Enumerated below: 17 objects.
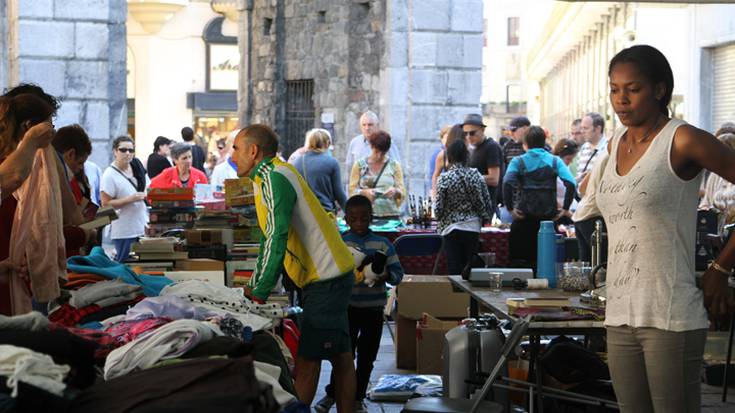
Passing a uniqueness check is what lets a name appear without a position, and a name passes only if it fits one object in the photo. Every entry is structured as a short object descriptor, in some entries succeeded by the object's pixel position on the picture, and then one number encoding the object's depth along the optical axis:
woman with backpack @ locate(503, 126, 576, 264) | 19.08
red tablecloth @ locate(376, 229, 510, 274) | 19.76
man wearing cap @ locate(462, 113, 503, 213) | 21.52
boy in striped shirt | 12.70
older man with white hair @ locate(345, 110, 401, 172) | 23.50
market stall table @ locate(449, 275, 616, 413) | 9.02
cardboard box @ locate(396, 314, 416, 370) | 15.47
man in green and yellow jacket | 10.34
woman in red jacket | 20.53
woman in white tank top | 6.83
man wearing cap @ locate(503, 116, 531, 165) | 25.72
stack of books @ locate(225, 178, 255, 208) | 15.60
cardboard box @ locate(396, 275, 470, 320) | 15.18
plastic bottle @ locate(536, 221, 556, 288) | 11.35
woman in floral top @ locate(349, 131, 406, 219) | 21.13
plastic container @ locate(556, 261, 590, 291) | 10.80
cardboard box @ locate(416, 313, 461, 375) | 14.01
